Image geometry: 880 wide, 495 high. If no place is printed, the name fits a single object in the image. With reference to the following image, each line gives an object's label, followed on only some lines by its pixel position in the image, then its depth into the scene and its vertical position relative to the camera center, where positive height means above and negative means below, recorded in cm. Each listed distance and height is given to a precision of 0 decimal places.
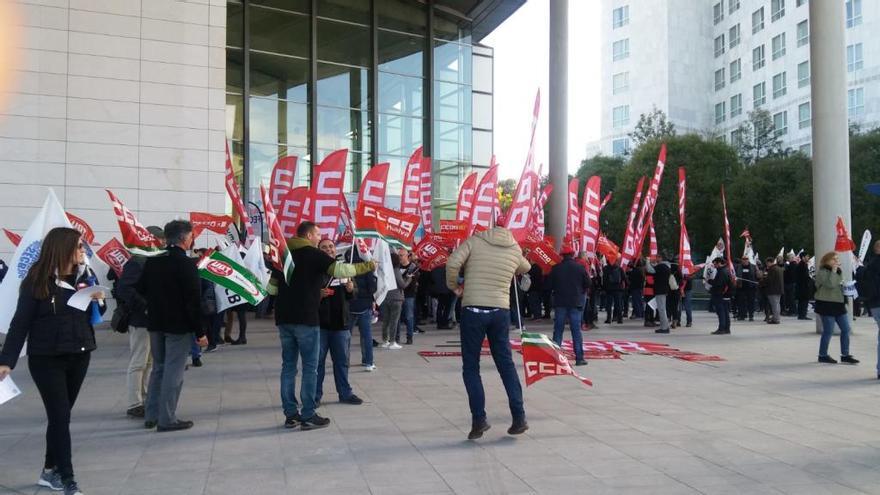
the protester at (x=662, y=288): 1764 -10
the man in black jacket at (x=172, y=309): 717 -23
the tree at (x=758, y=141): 4500 +838
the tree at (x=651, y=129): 4753 +958
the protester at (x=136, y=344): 779 -63
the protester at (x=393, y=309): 1364 -45
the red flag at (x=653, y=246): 1950 +96
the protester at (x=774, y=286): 2050 -7
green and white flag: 759 +9
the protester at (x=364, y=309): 1058 -34
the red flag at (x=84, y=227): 1215 +94
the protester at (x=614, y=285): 2005 -3
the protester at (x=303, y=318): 720 -32
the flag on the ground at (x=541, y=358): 730 -71
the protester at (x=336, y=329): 830 -50
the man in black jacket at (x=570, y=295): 1166 -17
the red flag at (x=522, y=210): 1163 +116
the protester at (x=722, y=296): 1723 -28
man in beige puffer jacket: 691 -30
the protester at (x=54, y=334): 512 -33
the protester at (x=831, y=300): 1180 -25
